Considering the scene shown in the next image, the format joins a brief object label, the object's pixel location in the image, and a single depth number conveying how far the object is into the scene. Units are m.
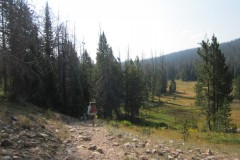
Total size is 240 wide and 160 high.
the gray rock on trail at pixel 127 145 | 6.01
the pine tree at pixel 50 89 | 17.96
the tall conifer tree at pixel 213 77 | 20.85
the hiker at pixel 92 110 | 10.97
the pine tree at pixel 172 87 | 67.93
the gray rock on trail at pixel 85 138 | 6.81
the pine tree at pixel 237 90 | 45.87
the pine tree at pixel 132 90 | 30.68
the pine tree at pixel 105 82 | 25.18
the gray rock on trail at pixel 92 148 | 5.68
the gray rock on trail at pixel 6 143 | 4.59
